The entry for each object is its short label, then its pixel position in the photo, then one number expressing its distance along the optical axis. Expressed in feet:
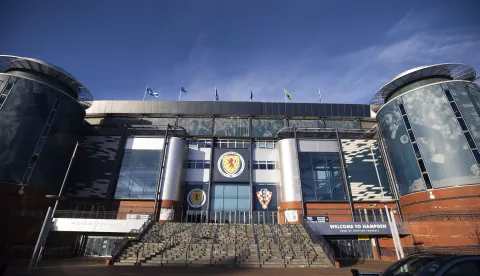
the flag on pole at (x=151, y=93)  134.08
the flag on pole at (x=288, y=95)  136.56
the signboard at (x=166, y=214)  100.36
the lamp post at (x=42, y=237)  57.77
